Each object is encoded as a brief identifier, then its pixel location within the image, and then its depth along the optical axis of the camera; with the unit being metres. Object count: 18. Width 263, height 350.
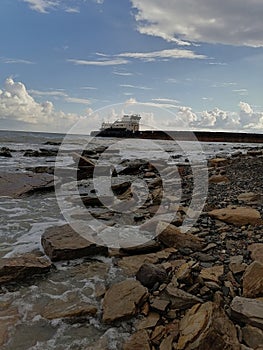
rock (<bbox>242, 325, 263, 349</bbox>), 2.40
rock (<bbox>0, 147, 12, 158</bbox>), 17.30
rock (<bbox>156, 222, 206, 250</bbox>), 4.25
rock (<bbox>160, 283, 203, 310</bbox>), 2.87
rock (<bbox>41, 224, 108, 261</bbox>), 4.04
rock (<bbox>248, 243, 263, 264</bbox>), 3.65
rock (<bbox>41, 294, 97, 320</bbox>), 2.91
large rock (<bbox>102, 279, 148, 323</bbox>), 2.83
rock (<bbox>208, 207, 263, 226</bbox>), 4.79
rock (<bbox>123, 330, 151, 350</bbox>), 2.45
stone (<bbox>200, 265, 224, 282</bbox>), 3.31
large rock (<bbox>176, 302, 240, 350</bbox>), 2.27
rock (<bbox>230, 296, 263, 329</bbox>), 2.52
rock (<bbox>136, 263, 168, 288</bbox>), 3.29
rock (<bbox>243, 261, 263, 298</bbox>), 2.92
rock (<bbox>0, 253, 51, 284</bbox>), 3.46
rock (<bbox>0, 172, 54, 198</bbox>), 7.89
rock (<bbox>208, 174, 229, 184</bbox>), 8.21
